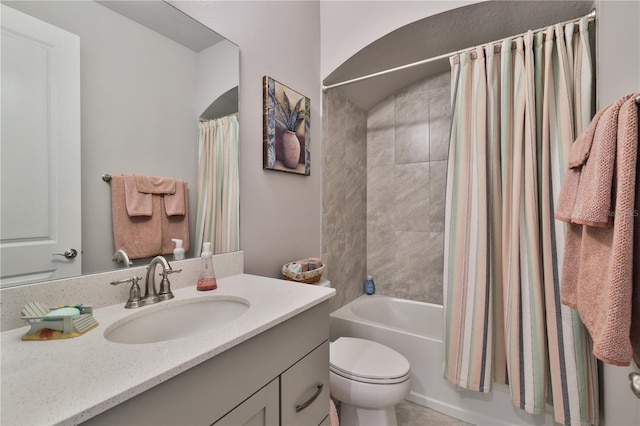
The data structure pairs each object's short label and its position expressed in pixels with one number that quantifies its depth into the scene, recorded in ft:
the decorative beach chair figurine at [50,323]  2.12
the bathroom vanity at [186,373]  1.45
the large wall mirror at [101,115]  2.37
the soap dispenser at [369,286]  8.08
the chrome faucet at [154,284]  2.98
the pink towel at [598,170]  2.29
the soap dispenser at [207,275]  3.41
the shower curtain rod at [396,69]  4.22
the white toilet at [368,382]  4.21
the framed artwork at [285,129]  4.87
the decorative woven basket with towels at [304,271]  4.85
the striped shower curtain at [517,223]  4.20
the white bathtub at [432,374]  4.99
